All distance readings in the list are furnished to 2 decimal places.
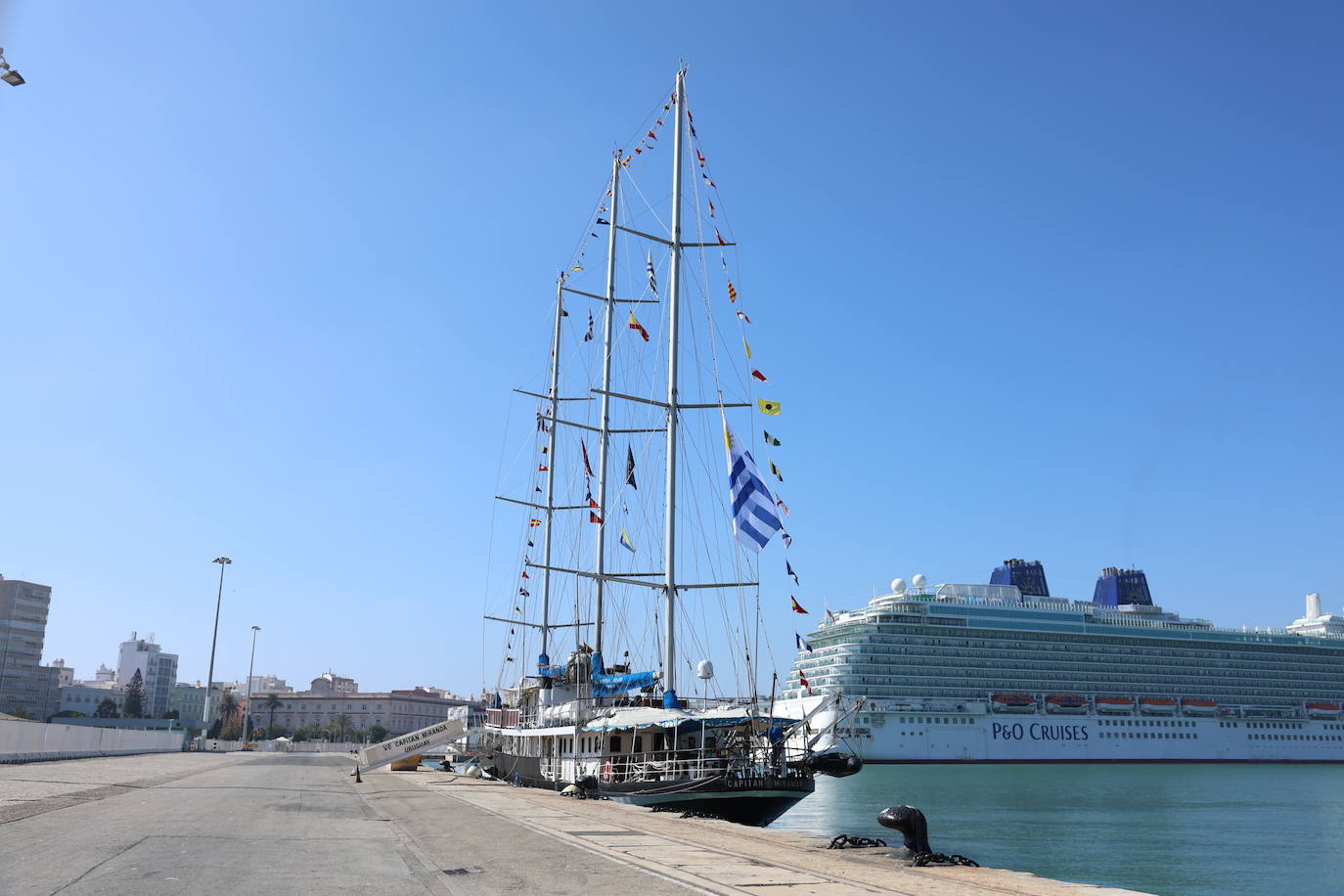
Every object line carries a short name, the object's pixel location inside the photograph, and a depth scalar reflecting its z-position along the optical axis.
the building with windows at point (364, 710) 182.75
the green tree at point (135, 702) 158.50
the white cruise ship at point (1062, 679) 101.62
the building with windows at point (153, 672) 196.38
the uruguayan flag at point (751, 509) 31.33
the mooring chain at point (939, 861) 15.45
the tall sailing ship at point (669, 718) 27.31
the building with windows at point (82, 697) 164.88
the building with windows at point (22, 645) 140.62
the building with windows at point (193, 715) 183.60
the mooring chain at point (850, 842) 17.92
